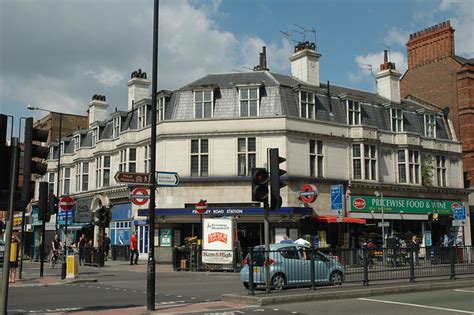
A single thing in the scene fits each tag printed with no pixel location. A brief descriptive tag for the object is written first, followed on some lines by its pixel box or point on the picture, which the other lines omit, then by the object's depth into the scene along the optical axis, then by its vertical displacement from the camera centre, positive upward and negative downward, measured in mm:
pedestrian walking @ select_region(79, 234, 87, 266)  31641 -1518
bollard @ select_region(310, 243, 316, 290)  14530 -1309
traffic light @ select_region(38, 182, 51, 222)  20922 +1000
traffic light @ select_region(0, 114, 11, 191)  9414 +1325
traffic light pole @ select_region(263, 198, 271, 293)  13216 -586
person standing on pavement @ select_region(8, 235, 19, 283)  17153 -929
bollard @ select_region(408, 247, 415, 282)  16062 -1126
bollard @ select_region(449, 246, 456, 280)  16906 -1067
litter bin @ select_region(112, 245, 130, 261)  34812 -1645
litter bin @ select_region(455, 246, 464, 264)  17375 -865
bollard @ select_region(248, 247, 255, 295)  13462 -1188
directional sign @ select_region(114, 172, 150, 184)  12906 +1204
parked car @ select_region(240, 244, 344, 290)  14750 -1109
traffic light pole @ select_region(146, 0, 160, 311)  11973 +1087
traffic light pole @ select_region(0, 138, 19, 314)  9016 -43
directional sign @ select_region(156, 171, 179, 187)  13688 +1257
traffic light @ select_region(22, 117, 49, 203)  9730 +1376
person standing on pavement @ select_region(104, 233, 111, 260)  32444 -1036
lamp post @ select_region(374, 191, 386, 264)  34981 +2164
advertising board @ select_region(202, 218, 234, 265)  25141 -641
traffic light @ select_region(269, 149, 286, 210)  13188 +1181
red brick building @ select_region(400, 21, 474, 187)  42844 +12595
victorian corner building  32281 +4688
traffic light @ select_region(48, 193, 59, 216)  22562 +1017
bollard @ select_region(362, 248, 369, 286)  15305 -1137
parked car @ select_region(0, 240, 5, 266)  33869 -1276
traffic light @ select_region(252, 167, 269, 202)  13023 +1048
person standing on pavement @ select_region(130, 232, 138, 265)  30922 -1245
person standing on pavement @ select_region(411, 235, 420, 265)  16172 -802
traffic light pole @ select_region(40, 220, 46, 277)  22678 -999
